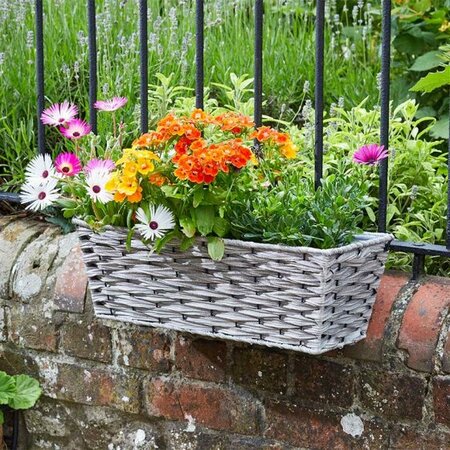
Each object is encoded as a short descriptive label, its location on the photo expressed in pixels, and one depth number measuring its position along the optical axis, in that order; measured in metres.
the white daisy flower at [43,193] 2.50
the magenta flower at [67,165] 2.53
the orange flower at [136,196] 2.38
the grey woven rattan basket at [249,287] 2.35
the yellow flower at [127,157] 2.38
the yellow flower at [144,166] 2.36
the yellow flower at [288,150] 2.52
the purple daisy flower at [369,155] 2.49
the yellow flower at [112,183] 2.39
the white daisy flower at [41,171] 2.52
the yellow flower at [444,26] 3.66
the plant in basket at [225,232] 2.35
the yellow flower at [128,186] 2.36
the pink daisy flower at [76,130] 2.57
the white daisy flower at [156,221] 2.38
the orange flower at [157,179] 2.39
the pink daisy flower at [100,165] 2.46
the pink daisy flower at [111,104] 2.58
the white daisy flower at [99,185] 2.42
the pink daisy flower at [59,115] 2.58
